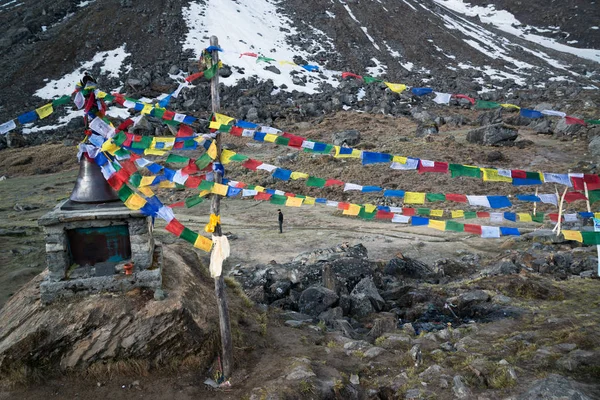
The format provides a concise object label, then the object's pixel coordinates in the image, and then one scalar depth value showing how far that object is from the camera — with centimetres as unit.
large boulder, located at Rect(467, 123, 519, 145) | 2575
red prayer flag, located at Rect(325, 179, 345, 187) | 707
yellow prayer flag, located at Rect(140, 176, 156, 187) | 677
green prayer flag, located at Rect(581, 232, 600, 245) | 599
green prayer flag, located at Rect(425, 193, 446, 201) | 709
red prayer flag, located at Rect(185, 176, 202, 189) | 636
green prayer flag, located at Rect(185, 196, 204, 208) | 722
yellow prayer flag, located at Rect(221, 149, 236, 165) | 644
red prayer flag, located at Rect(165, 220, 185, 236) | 619
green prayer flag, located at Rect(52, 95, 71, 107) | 681
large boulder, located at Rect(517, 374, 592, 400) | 543
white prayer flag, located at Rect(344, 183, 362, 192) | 723
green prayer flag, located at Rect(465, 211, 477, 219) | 712
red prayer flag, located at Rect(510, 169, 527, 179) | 633
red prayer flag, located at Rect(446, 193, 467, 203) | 672
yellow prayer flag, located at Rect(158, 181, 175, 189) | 769
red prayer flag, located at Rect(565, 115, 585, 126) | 649
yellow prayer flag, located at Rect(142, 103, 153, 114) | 685
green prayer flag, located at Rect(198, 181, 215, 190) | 624
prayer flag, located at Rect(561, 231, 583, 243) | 605
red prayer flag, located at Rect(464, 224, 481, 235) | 646
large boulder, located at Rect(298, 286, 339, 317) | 945
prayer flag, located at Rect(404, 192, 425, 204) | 664
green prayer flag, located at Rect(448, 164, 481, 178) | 630
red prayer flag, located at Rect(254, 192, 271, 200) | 658
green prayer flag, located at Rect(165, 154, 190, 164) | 703
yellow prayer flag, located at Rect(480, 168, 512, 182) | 640
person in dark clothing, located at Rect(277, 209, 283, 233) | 1715
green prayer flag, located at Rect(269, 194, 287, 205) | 667
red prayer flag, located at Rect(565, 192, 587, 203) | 651
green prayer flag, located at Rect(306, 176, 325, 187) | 698
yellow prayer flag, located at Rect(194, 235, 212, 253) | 615
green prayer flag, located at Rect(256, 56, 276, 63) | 729
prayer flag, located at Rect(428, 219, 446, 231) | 641
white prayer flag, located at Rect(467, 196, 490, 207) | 654
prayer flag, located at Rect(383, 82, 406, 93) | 694
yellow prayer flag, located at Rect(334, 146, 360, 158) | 665
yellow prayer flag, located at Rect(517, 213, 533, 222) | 667
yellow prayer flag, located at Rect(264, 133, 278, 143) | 673
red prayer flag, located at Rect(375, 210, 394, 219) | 687
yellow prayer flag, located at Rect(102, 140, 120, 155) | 668
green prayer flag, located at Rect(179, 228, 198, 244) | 623
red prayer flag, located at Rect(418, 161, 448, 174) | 648
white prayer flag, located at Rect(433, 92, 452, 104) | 696
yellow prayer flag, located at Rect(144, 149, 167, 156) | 716
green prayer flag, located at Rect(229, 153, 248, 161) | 651
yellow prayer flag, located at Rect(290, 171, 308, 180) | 693
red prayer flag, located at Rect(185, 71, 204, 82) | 694
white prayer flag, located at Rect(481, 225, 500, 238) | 632
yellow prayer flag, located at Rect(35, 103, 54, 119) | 690
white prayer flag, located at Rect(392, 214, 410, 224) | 689
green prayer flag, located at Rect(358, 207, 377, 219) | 680
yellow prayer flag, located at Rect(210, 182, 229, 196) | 618
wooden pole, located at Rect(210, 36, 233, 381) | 629
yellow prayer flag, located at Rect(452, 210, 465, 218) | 720
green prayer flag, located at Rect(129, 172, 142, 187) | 674
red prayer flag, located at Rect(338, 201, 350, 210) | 682
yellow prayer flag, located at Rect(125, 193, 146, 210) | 635
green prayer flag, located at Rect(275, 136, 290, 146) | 677
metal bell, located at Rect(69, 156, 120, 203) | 741
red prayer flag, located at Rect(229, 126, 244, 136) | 667
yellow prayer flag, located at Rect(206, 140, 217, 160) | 627
